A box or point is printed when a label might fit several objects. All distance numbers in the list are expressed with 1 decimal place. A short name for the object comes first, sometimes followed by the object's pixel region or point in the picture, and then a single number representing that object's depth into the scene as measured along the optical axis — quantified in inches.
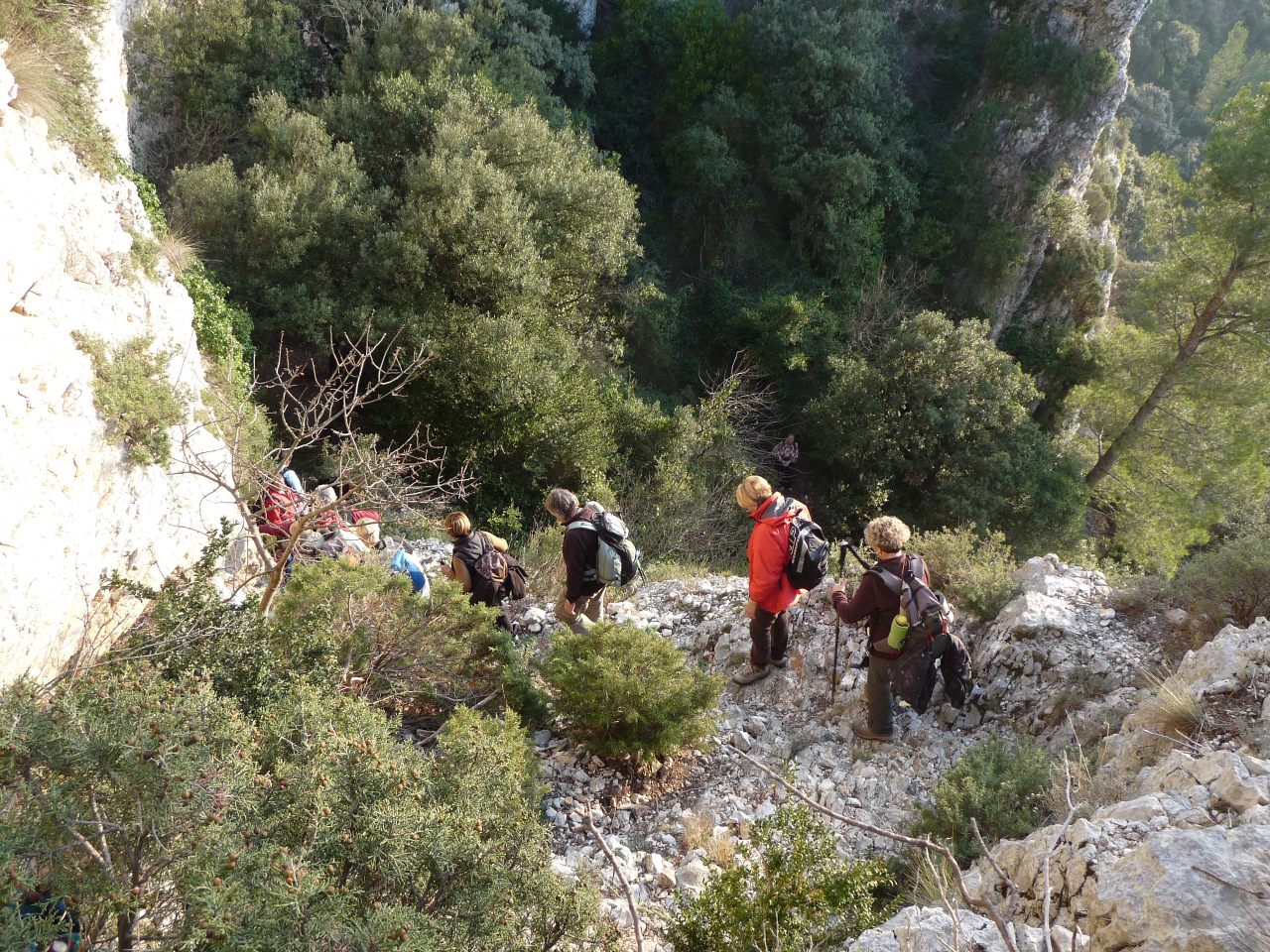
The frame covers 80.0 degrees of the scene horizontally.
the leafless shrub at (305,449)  170.6
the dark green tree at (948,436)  537.3
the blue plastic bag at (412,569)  233.8
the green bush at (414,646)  186.0
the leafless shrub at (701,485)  457.4
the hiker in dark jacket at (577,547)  213.5
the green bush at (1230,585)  198.2
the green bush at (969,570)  234.7
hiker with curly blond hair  180.7
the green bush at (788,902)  115.7
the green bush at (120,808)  98.3
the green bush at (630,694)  181.3
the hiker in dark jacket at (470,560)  221.1
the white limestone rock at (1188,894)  88.3
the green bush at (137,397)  222.7
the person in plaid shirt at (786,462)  582.6
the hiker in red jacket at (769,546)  200.1
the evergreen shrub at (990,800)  150.9
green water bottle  175.6
